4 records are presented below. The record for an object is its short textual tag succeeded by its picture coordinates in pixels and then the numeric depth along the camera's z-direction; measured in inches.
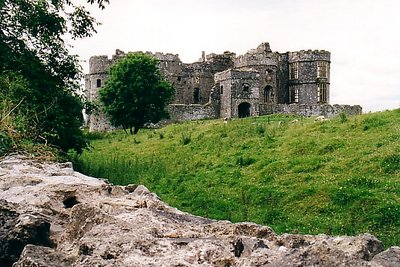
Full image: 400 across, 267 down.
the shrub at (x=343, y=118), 896.7
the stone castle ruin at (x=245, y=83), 2103.8
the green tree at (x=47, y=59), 724.7
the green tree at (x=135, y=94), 1929.1
